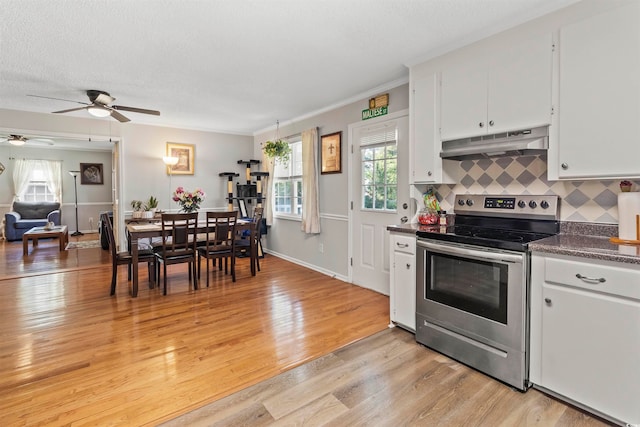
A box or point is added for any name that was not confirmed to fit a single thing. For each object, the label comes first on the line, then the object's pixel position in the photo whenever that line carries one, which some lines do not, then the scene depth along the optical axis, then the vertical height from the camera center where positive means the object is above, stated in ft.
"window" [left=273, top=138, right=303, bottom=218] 17.37 +0.99
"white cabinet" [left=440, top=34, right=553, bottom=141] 6.91 +2.67
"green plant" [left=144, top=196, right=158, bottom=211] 17.65 -0.04
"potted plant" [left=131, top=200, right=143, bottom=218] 17.51 -0.14
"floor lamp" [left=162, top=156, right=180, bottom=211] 17.72 +2.34
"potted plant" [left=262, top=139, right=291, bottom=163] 16.74 +2.82
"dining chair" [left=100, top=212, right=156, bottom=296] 11.92 -2.08
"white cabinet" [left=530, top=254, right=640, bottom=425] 5.11 -2.30
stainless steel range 6.31 -1.79
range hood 6.95 +1.32
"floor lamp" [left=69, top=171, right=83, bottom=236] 28.30 +1.89
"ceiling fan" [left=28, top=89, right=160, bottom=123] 11.96 +3.67
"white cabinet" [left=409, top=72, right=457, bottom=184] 8.91 +1.84
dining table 11.78 -1.19
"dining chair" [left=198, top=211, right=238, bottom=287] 13.34 -1.53
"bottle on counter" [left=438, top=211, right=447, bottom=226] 9.16 -0.48
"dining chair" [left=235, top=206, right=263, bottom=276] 14.74 -1.87
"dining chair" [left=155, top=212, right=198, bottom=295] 12.15 -1.61
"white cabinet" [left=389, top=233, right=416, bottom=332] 8.55 -2.17
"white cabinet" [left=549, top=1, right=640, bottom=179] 5.78 +1.97
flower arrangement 15.02 +0.19
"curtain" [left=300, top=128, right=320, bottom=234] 15.28 +1.07
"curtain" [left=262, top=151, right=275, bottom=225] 18.85 +0.69
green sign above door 11.82 +3.43
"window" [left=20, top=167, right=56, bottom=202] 27.43 +1.23
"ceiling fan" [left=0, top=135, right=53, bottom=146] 21.46 +4.78
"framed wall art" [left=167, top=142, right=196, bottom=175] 18.62 +2.76
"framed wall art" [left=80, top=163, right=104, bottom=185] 29.34 +2.78
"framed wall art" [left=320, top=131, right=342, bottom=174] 14.10 +2.24
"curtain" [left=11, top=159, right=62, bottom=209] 26.73 +2.55
